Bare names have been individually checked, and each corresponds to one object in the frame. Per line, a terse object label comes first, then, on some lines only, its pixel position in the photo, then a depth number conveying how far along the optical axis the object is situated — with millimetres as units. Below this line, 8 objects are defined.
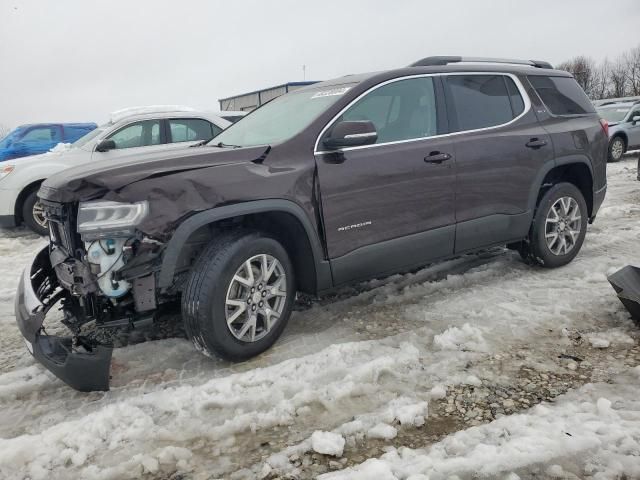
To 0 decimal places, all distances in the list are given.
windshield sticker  3637
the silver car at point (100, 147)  7367
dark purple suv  2793
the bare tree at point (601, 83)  62188
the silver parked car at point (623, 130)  13672
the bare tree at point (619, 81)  60750
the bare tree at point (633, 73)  59475
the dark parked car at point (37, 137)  10922
